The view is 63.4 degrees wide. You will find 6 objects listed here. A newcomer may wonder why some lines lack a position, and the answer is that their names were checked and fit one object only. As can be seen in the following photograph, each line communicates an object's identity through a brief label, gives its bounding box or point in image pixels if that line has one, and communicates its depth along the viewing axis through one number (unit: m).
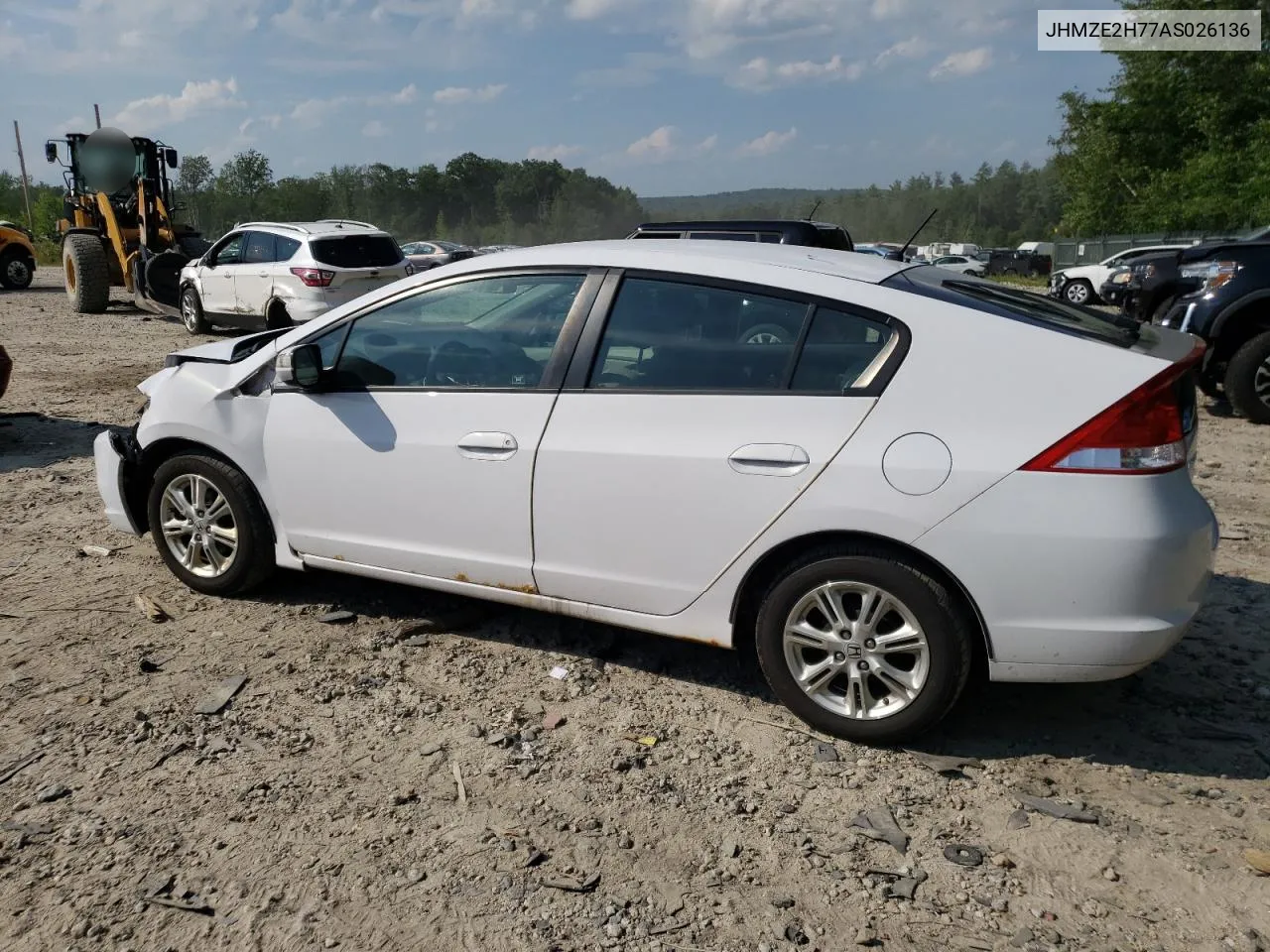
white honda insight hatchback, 3.15
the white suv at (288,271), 14.27
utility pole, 52.41
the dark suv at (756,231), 9.52
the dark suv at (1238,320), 8.75
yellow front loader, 18.39
